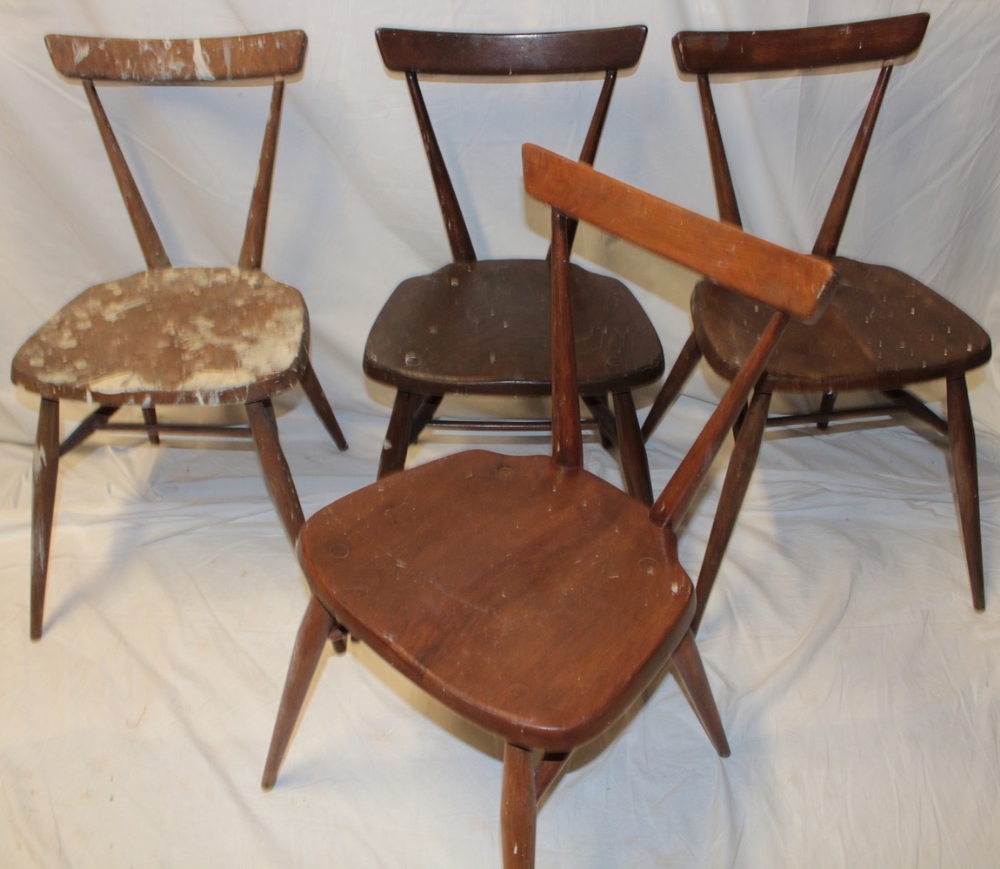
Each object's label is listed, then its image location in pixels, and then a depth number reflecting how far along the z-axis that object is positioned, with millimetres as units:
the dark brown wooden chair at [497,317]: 1113
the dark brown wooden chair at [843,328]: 1106
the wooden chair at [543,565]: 769
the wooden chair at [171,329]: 1085
